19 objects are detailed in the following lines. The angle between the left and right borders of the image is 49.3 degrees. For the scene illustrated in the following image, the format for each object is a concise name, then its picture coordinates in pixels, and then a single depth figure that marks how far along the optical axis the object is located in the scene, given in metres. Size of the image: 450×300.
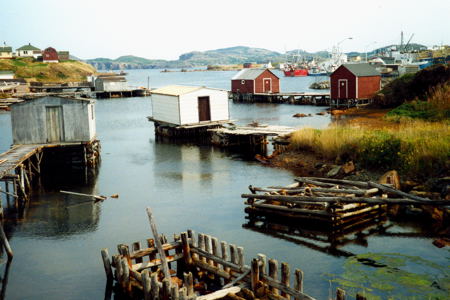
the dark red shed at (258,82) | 84.38
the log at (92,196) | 25.72
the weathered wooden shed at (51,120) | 31.77
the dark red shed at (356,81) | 61.84
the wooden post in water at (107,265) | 14.50
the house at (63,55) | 169.76
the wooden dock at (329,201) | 18.69
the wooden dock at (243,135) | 39.75
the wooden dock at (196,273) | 11.73
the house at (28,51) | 170.25
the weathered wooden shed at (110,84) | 107.62
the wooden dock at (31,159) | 24.88
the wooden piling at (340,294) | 9.77
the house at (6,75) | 117.49
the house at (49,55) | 154.38
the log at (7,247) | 17.13
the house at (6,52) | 155.84
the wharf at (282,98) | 74.06
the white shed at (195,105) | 44.28
